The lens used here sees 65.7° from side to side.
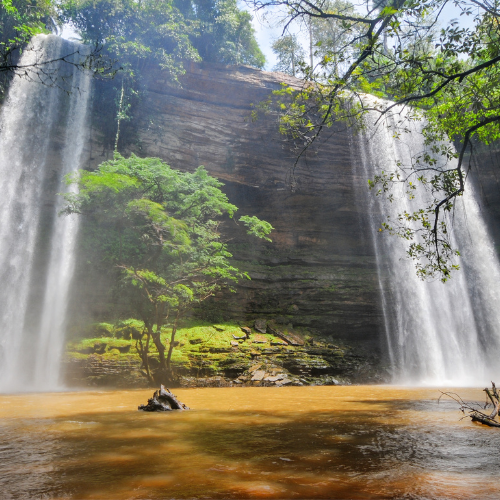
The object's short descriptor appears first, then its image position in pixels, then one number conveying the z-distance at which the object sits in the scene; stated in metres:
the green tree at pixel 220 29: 20.36
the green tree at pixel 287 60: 28.46
